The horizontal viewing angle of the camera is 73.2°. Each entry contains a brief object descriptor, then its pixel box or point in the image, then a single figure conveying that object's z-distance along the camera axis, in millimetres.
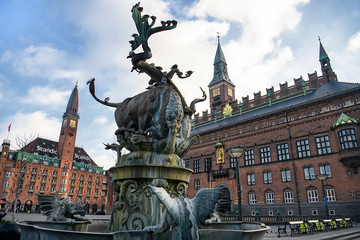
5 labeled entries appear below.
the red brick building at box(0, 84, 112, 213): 57938
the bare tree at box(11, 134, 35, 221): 56175
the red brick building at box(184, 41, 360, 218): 28812
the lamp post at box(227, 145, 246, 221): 11359
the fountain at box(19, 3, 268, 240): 3434
